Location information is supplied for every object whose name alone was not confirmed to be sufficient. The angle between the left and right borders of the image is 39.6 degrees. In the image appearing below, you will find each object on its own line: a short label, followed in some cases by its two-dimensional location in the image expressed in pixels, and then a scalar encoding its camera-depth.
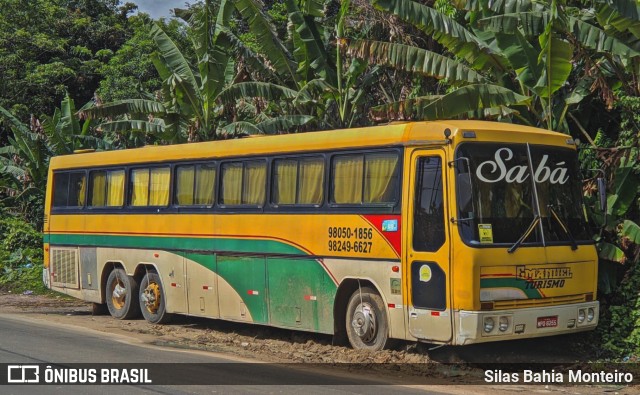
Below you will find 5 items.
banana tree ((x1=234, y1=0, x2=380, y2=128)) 18.91
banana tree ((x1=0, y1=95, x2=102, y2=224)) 25.66
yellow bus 10.74
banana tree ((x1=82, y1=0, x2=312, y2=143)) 19.66
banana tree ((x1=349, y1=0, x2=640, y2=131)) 13.38
